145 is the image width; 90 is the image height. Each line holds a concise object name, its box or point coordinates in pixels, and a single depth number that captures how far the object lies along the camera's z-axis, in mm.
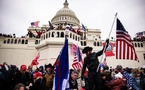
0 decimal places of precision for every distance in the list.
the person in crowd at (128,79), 2832
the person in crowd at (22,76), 3281
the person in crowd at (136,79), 2648
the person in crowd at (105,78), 2618
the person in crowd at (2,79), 3178
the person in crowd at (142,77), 2732
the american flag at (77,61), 6657
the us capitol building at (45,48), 15840
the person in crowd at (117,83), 2420
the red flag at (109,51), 10016
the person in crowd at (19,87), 1916
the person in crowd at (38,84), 2401
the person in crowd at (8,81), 3185
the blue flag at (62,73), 2044
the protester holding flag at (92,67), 2520
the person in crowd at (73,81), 2585
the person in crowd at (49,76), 2734
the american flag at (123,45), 3269
